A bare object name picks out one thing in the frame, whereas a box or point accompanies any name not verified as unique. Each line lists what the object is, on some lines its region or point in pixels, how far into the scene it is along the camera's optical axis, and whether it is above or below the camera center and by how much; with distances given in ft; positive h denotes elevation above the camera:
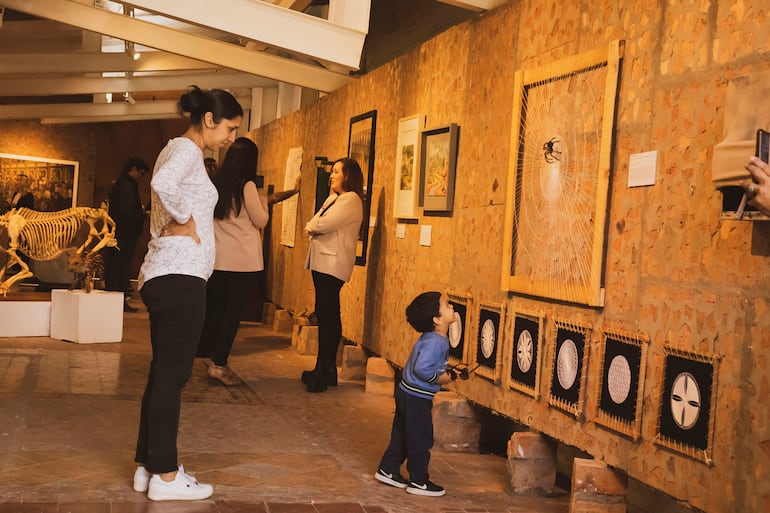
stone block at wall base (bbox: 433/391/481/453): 17.29 -3.51
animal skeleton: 30.07 -0.47
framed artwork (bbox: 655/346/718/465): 11.01 -1.82
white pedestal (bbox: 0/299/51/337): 28.04 -3.29
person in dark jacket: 37.76 +0.14
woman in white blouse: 12.14 -0.79
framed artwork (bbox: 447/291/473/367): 18.11 -1.73
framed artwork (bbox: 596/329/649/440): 12.31 -1.79
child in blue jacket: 13.92 -2.44
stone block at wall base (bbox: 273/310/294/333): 34.81 -3.51
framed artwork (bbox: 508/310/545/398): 15.08 -1.79
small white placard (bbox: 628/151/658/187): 12.39 +1.24
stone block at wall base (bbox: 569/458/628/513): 12.80 -3.35
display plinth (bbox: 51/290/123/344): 27.78 -3.08
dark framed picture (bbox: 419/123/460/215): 19.36 +1.64
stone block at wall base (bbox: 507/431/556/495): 14.56 -3.51
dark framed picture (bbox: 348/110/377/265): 25.45 +2.25
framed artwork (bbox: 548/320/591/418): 13.69 -1.82
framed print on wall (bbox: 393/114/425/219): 21.48 +1.82
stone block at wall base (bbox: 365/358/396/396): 22.34 -3.45
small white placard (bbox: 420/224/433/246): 20.61 +0.18
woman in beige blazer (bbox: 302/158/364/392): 21.98 -0.56
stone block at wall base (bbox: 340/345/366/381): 24.43 -3.47
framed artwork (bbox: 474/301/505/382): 16.60 -1.80
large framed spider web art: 13.39 +1.20
